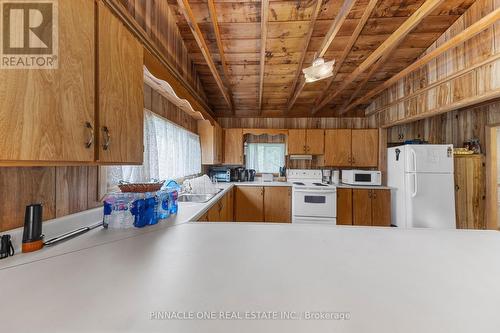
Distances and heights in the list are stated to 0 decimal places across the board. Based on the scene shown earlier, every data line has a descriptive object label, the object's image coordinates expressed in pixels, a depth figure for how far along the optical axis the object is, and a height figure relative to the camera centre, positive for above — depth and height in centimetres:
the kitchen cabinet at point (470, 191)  327 -44
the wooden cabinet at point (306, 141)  389 +52
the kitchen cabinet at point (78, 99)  62 +27
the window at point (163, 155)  164 +17
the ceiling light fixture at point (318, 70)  195 +101
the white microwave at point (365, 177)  347 -19
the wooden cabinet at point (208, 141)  344 +49
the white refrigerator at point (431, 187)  290 -32
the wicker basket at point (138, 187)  130 -13
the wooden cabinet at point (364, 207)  336 -71
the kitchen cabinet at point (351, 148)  376 +38
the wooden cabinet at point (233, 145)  397 +46
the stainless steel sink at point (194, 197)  239 -37
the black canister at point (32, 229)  80 -25
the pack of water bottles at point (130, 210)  111 -24
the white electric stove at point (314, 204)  332 -64
